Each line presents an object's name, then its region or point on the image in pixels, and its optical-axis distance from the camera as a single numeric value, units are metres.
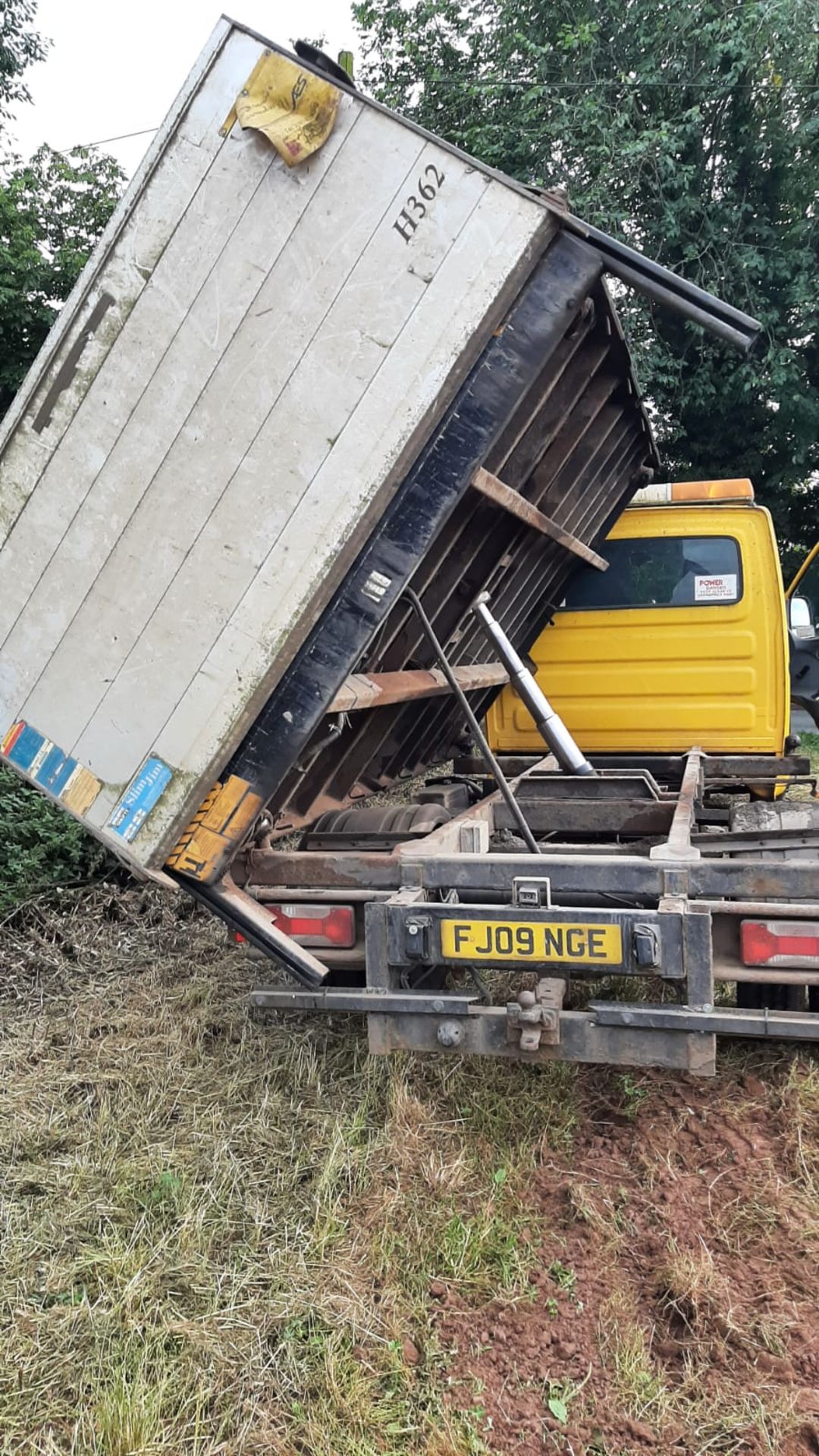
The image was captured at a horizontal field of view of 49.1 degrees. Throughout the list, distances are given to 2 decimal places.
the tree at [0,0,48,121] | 10.57
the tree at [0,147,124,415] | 9.89
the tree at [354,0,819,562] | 10.03
